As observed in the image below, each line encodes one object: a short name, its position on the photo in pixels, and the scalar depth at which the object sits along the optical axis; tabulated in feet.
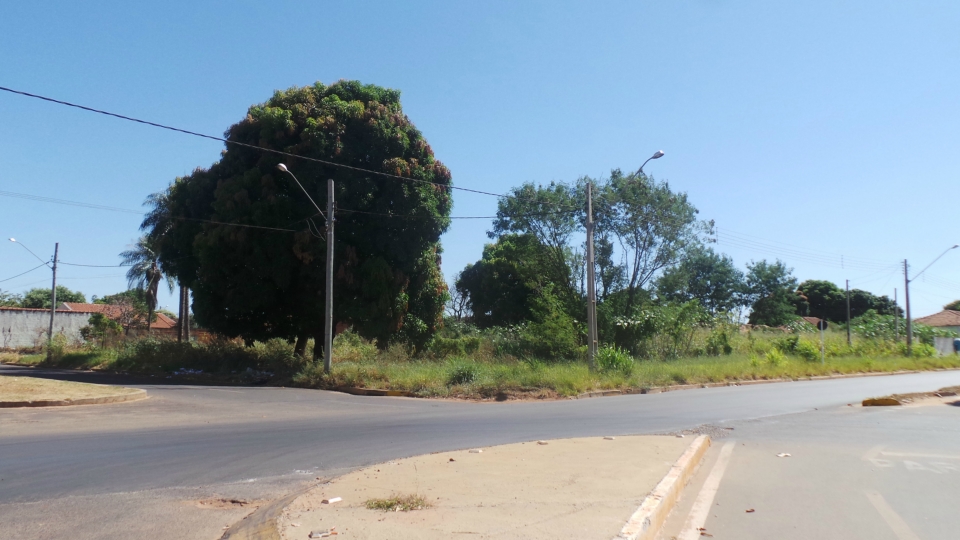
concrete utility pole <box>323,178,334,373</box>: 75.31
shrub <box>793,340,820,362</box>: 119.34
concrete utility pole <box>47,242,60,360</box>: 123.25
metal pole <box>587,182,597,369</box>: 74.74
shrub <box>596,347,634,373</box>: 77.61
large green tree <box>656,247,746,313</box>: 224.94
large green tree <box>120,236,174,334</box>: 163.23
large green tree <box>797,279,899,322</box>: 270.67
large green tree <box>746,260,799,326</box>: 232.12
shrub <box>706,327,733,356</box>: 119.85
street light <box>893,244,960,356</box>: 141.86
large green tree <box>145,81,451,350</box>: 85.87
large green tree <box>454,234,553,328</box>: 182.29
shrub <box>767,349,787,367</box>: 102.24
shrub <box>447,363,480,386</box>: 68.91
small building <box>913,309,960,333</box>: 244.63
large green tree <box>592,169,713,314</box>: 121.19
